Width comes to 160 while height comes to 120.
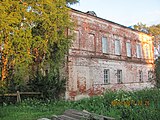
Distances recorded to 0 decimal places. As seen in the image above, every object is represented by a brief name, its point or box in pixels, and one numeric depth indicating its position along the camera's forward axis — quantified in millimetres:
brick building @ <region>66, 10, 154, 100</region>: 17078
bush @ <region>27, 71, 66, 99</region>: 15234
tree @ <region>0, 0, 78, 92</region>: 12972
